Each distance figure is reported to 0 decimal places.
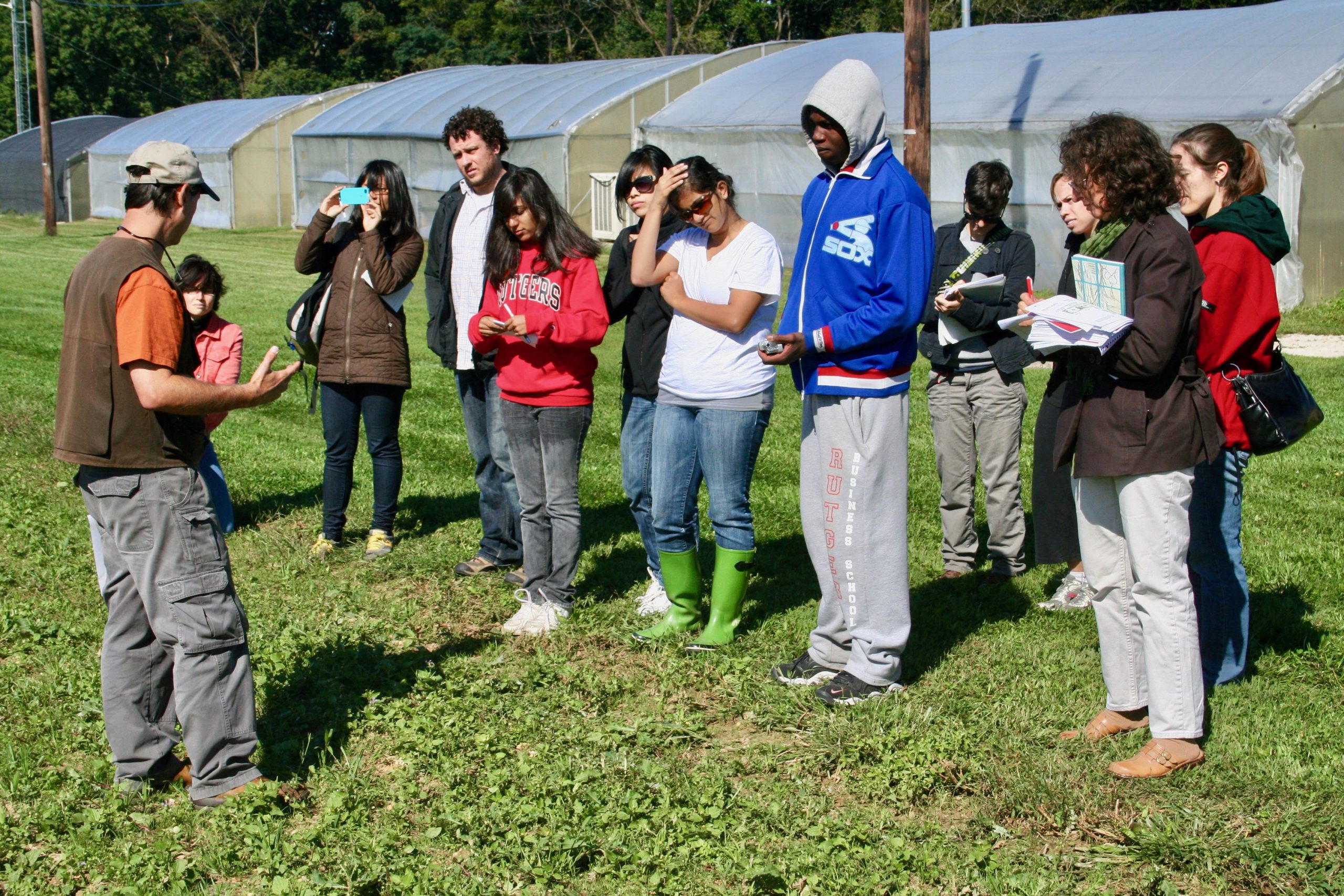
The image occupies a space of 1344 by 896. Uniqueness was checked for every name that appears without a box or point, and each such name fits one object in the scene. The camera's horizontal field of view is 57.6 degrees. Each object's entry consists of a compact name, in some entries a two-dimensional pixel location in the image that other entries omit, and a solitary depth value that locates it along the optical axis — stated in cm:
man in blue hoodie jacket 418
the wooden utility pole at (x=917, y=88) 1186
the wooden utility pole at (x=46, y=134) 2967
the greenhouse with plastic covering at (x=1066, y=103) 1509
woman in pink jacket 637
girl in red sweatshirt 511
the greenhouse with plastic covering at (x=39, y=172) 3706
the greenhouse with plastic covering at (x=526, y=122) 2448
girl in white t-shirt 480
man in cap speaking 354
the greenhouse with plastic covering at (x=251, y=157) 3325
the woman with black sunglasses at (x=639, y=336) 533
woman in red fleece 408
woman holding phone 624
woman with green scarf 371
